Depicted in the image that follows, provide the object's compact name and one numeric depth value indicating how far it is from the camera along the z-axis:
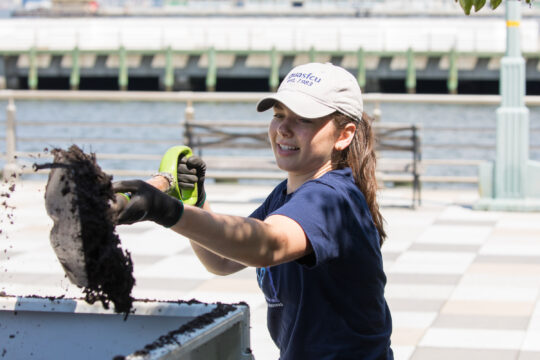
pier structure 52.11
